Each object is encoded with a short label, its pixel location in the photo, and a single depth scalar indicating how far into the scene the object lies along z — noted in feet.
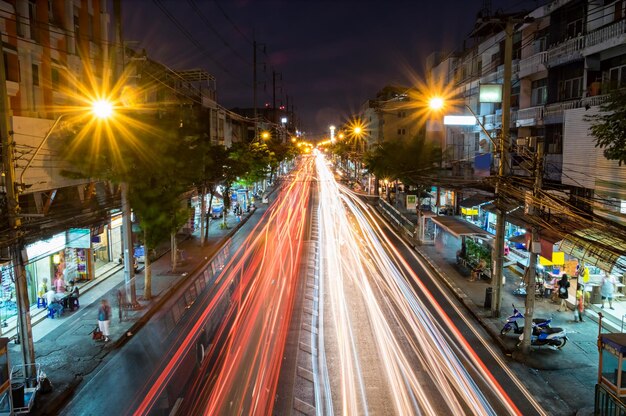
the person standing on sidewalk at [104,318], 50.96
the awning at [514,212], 69.05
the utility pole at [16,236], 38.34
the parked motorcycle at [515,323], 51.52
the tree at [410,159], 120.78
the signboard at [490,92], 69.36
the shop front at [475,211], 99.81
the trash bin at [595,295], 58.44
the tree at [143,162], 57.36
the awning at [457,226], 79.56
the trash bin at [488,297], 61.57
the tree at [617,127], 38.29
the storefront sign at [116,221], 75.82
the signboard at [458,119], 81.84
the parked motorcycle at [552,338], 48.37
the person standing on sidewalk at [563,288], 58.75
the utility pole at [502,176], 54.24
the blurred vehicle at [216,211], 141.77
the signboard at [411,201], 122.21
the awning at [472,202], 98.43
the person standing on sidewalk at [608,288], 56.65
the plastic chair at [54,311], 58.18
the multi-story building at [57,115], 53.26
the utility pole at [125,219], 57.26
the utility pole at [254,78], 183.77
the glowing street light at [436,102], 65.16
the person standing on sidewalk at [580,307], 55.98
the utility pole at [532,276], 47.47
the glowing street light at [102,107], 47.47
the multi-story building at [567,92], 56.08
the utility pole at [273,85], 281.95
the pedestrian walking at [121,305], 56.95
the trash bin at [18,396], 35.99
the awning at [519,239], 64.18
